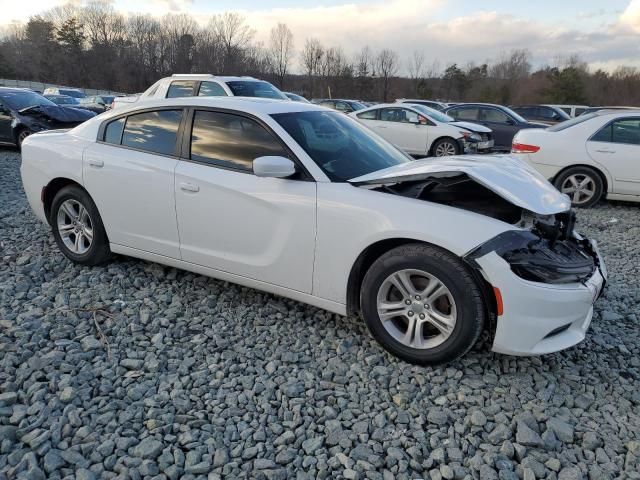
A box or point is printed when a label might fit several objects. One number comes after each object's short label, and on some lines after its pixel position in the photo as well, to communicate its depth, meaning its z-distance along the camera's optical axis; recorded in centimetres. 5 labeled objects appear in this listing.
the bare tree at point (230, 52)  5678
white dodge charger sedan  271
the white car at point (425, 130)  1227
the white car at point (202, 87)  962
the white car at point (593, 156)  717
